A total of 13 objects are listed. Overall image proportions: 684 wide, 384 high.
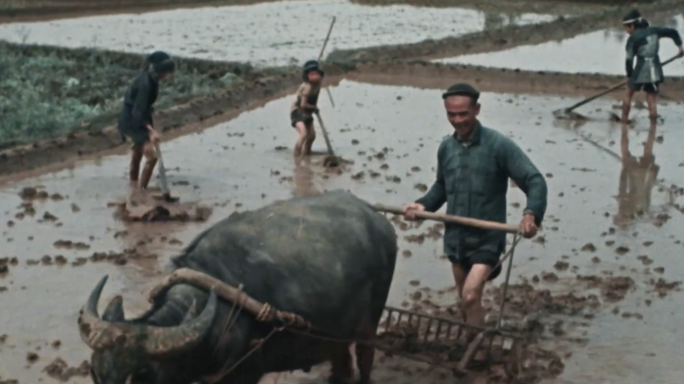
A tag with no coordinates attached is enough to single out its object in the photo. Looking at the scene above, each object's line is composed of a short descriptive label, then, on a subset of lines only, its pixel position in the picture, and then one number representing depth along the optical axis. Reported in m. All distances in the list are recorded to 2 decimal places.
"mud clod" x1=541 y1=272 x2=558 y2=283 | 7.65
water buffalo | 4.19
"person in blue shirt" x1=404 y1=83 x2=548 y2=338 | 5.70
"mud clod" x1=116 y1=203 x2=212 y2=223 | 9.12
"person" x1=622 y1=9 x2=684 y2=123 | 13.48
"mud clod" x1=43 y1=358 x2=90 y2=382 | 5.86
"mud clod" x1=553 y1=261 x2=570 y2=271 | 7.88
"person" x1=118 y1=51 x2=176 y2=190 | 9.59
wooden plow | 5.55
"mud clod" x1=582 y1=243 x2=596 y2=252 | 8.34
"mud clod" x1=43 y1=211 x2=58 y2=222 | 9.21
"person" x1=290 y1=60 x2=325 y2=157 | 11.48
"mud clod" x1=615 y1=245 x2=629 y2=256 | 8.27
